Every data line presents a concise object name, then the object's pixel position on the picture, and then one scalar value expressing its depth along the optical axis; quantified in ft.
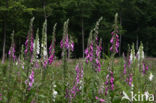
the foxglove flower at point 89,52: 28.00
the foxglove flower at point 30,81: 23.93
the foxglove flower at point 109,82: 23.02
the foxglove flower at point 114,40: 22.19
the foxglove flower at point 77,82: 27.11
